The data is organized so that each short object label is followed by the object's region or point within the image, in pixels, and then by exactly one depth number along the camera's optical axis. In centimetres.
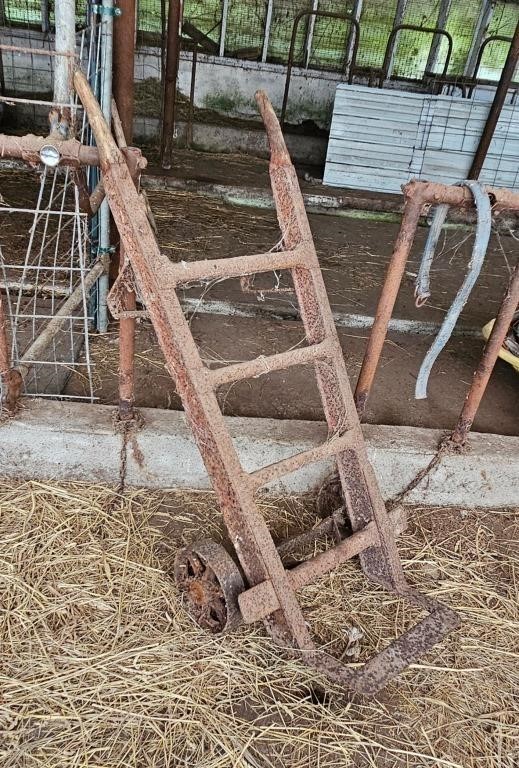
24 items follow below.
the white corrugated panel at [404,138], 812
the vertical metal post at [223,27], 966
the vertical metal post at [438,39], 973
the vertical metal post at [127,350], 226
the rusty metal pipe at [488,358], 255
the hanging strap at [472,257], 220
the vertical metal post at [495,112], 655
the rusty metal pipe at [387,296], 228
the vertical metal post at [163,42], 800
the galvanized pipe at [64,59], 248
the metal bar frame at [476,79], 847
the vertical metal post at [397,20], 976
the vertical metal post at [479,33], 974
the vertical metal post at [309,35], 977
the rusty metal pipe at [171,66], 593
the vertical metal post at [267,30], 973
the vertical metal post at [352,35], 973
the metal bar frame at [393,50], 844
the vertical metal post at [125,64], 292
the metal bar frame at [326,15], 815
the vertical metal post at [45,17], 921
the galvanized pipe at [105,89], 282
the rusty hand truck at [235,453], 201
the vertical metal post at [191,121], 814
